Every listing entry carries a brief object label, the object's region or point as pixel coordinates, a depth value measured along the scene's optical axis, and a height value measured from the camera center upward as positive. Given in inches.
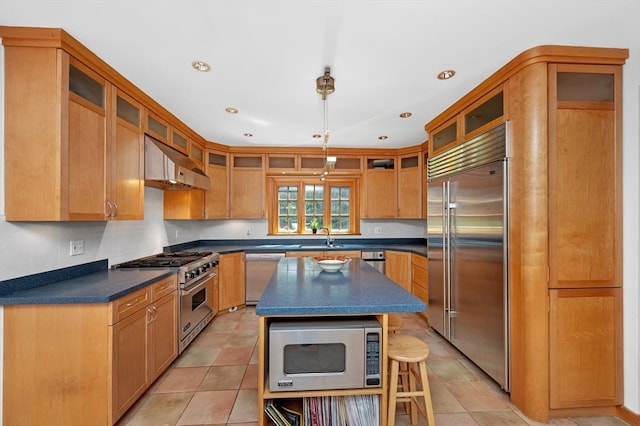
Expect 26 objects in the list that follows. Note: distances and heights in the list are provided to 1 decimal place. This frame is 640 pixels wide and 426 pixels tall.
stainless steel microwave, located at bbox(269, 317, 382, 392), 60.1 -30.4
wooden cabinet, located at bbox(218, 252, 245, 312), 156.9 -37.6
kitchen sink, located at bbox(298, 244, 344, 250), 170.6 -19.8
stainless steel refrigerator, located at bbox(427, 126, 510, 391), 85.4 -15.5
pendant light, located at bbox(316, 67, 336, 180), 82.2 +38.1
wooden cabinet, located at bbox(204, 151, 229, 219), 166.1 +16.5
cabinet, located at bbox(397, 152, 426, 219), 176.6 +17.7
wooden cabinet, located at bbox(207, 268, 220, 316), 140.0 -41.1
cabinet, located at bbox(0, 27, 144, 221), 69.6 +20.5
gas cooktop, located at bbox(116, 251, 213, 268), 106.4 -18.8
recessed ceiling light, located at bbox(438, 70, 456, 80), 87.6 +43.6
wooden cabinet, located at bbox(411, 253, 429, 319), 141.9 -33.2
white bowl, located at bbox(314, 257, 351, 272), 91.2 -15.9
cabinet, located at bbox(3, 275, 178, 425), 66.7 -35.4
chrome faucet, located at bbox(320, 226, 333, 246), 179.3 -15.6
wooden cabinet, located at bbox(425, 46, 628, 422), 76.8 -4.8
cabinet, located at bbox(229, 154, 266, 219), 177.2 +17.1
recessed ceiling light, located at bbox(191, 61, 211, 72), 82.6 +43.9
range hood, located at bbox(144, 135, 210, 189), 105.2 +18.0
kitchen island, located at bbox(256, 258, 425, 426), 58.7 -19.1
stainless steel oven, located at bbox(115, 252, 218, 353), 107.3 -29.1
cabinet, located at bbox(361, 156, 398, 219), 183.3 +18.7
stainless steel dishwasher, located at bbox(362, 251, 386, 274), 171.9 -26.6
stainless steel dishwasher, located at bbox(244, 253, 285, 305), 167.5 -31.5
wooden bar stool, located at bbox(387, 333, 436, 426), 63.9 -35.1
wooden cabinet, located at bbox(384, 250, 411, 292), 165.2 -31.1
